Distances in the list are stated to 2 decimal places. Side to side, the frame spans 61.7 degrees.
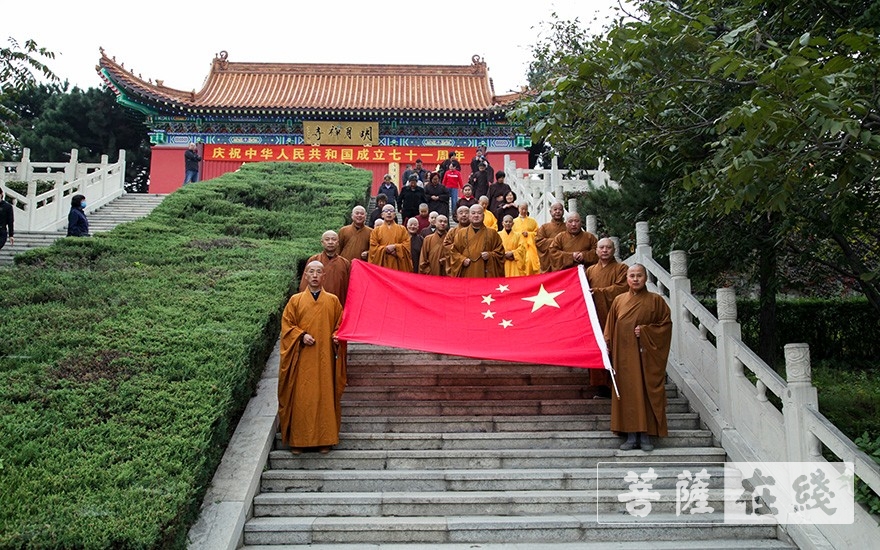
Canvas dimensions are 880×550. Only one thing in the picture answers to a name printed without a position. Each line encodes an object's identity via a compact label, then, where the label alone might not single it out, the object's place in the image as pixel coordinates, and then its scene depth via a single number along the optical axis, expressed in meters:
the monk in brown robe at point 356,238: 8.80
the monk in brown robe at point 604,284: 6.85
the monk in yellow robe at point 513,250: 9.18
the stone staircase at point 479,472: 5.06
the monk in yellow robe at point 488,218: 10.95
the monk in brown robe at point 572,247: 8.02
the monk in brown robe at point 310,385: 5.79
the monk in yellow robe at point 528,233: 9.29
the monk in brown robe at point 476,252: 8.34
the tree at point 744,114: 3.96
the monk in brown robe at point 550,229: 8.60
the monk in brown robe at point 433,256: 8.60
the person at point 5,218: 10.90
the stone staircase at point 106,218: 12.30
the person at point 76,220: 11.75
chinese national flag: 6.29
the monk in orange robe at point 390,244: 8.53
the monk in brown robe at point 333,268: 7.44
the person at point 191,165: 18.42
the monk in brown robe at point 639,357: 5.98
